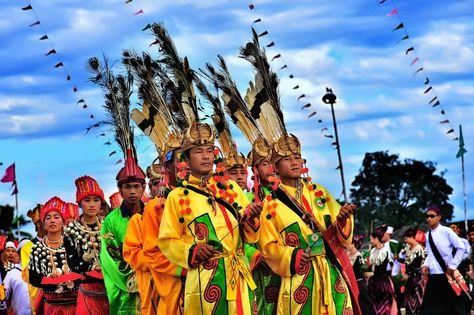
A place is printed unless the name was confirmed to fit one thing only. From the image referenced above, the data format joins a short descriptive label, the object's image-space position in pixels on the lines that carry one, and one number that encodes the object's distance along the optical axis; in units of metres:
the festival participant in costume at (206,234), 9.59
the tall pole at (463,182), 25.16
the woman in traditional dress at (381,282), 20.89
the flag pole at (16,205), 22.12
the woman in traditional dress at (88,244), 12.10
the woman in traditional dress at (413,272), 22.84
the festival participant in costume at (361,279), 18.05
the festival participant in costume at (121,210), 11.62
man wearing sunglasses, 17.72
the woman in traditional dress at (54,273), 12.41
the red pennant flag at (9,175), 24.17
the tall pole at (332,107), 17.53
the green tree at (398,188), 50.12
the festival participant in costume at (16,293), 15.41
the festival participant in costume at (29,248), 12.95
